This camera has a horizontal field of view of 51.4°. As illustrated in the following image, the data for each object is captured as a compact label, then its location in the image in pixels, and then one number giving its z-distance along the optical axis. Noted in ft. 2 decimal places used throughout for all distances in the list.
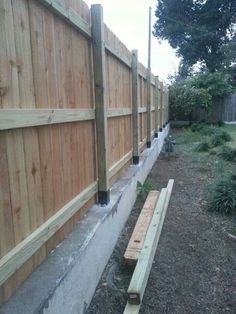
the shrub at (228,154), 20.10
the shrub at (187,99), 43.47
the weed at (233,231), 9.29
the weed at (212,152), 22.62
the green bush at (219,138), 26.73
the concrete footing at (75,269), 4.14
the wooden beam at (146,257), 5.81
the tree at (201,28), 74.84
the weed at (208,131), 33.76
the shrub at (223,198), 10.93
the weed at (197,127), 39.18
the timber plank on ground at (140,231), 7.29
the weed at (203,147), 24.66
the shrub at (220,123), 45.90
